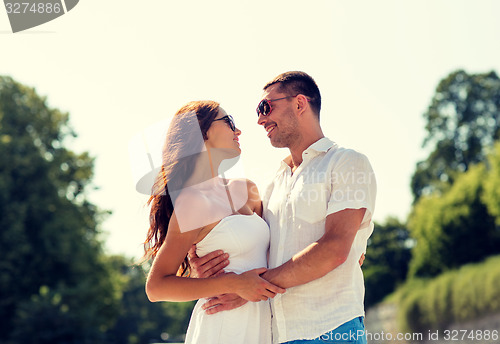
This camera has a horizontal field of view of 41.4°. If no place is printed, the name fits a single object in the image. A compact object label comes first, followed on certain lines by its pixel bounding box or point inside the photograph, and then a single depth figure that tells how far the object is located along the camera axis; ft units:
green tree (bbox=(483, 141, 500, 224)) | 106.32
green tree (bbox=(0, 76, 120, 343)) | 91.76
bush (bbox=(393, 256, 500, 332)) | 96.99
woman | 14.55
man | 13.97
